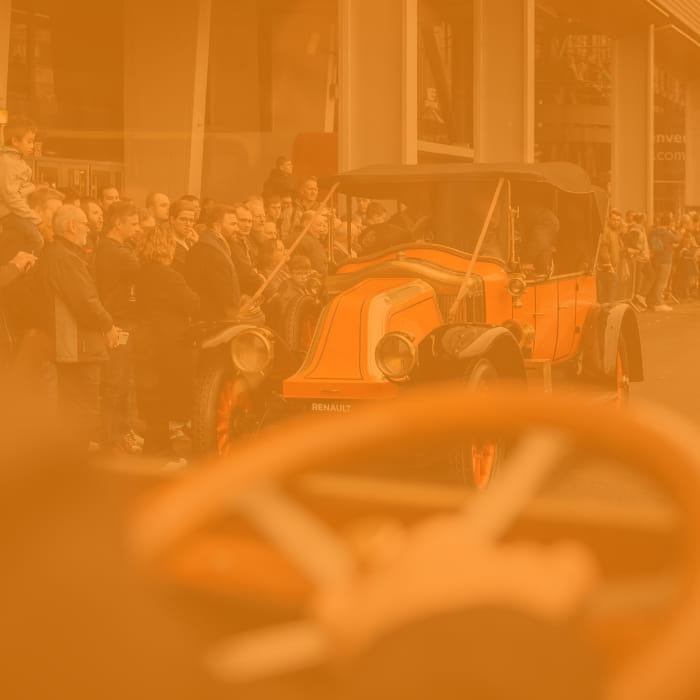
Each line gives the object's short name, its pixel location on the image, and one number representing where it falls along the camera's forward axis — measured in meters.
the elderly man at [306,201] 16.94
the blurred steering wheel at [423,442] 2.17
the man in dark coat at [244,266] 12.16
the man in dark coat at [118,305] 10.76
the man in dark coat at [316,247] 13.27
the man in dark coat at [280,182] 18.08
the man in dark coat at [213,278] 11.44
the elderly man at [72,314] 10.17
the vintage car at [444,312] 9.59
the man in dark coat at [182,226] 12.05
